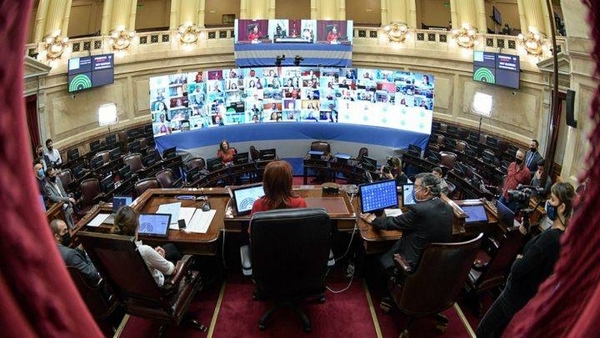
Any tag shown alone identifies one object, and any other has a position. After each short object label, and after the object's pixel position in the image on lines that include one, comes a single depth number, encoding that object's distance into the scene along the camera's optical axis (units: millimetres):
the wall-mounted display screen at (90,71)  10946
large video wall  10500
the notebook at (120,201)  4609
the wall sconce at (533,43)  10141
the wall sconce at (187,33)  13703
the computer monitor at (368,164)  8868
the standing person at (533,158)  7332
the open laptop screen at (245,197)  3953
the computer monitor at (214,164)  8805
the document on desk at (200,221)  3879
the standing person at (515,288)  2170
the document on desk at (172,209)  4066
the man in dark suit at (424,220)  3242
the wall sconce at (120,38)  12547
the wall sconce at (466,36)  12211
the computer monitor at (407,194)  4512
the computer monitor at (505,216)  3996
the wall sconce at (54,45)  10383
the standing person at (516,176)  6375
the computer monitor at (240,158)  9109
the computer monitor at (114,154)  9586
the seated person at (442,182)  5995
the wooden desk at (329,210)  3787
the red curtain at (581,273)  269
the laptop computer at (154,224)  3766
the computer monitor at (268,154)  9584
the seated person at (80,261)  3132
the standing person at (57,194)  5664
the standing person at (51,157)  7690
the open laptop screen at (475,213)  4125
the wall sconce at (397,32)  13500
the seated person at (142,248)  3037
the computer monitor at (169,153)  9516
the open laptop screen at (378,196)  4121
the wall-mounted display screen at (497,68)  10836
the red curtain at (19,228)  235
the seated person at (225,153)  9188
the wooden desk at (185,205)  3717
